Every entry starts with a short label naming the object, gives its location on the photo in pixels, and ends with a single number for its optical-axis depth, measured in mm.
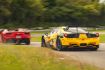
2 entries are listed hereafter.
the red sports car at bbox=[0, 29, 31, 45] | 26484
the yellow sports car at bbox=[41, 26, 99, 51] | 20516
